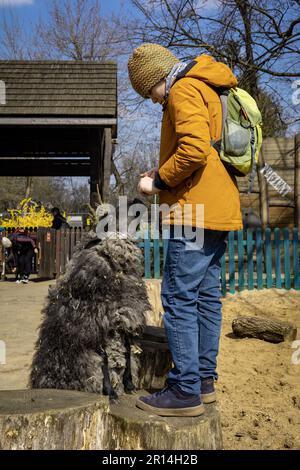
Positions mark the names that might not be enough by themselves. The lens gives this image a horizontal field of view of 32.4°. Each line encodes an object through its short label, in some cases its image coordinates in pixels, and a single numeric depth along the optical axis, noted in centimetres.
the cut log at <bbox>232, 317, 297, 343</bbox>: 565
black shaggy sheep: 278
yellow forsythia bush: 2162
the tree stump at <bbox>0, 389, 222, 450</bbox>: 208
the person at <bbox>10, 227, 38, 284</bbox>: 1359
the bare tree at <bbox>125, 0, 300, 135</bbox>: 1045
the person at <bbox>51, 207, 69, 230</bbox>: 1555
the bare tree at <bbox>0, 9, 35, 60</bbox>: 2636
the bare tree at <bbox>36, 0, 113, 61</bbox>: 2555
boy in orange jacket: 230
